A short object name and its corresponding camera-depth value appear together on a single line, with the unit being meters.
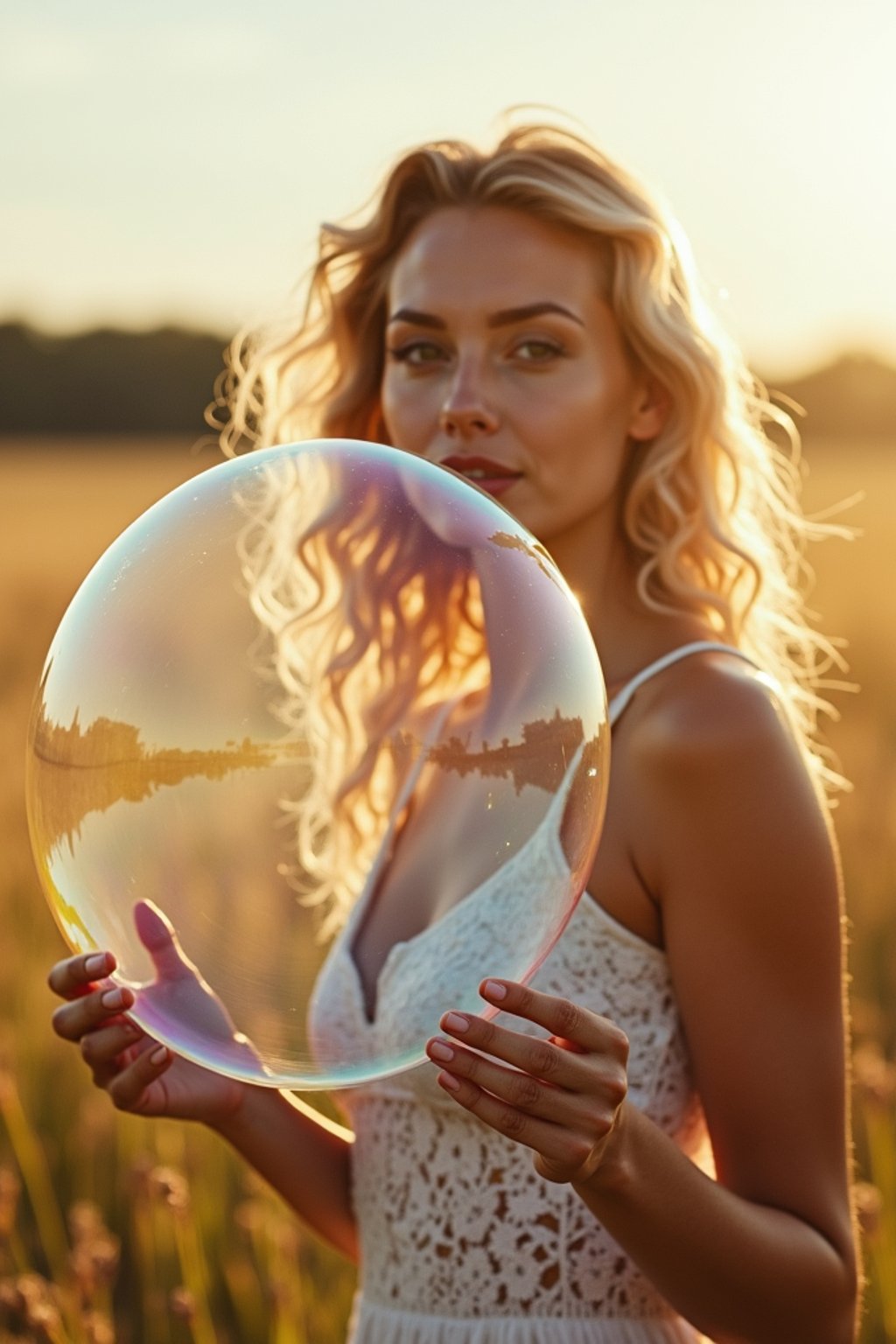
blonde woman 2.08
